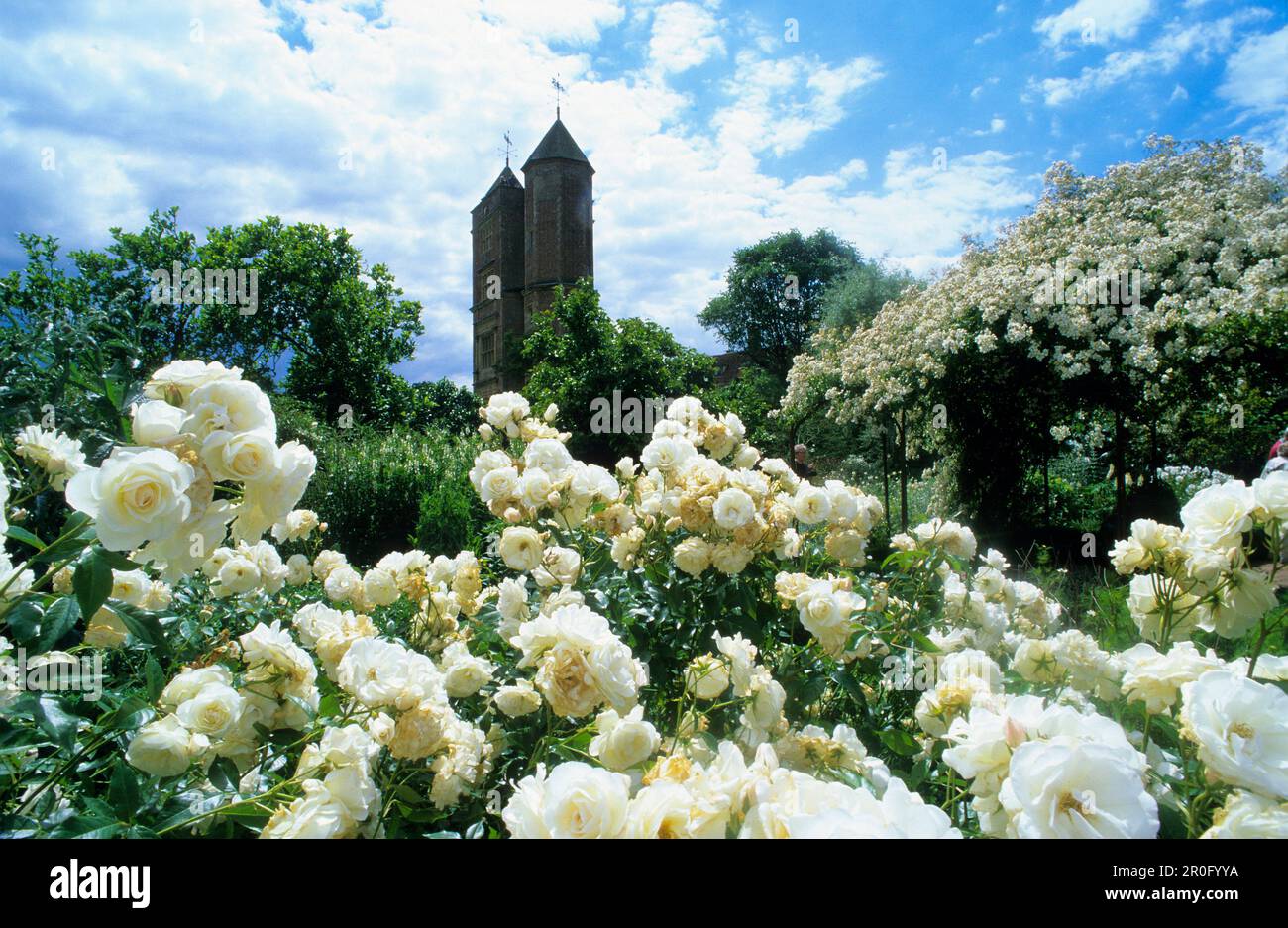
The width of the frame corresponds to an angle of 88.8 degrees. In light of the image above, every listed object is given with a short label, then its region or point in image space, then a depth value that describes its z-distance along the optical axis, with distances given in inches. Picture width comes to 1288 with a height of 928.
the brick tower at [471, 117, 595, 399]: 1462.8
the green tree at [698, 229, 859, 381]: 1483.8
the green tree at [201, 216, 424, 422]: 1011.9
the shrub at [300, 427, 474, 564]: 384.2
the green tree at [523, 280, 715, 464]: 722.8
